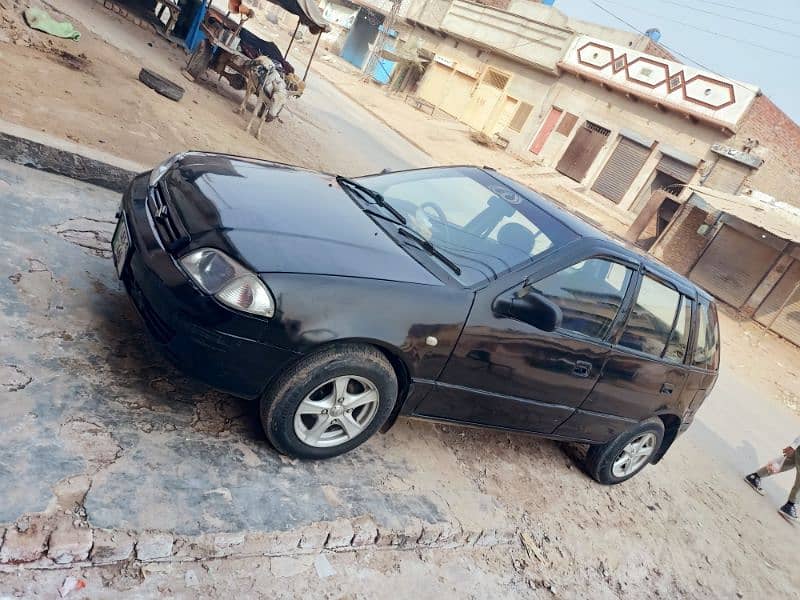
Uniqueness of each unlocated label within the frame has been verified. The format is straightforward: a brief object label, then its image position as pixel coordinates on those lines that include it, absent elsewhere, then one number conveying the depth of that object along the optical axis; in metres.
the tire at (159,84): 9.17
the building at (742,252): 16.34
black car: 2.66
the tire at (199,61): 12.06
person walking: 6.35
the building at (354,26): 41.09
